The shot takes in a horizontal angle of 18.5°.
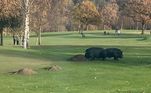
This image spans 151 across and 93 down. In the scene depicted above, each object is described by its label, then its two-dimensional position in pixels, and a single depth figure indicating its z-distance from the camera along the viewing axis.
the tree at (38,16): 86.19
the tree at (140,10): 138.00
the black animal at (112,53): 42.09
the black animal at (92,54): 42.50
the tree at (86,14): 156.38
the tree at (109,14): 168.62
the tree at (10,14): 77.50
